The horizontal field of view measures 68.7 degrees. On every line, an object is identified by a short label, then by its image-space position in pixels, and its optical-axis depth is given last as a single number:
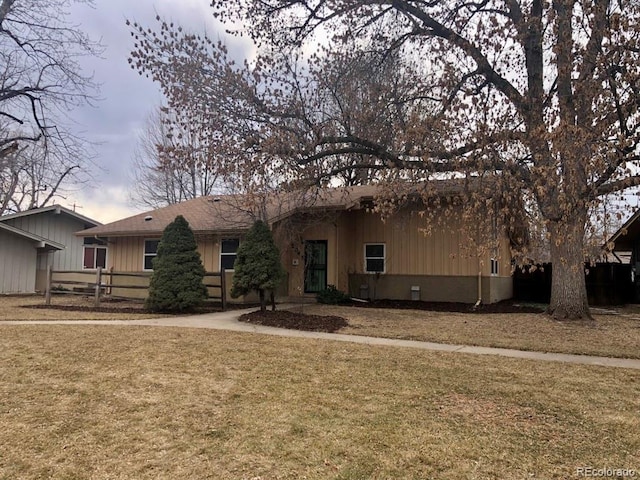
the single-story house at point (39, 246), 20.16
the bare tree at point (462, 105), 7.48
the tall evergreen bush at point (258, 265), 11.89
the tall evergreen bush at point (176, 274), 12.78
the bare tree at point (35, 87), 18.00
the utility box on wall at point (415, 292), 16.25
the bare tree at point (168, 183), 29.48
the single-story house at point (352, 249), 15.74
